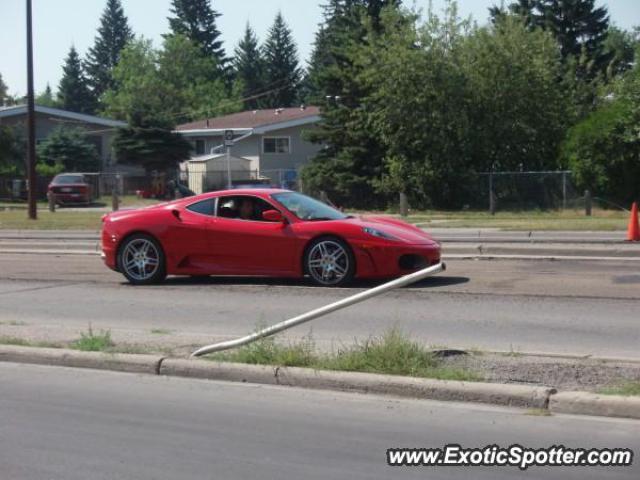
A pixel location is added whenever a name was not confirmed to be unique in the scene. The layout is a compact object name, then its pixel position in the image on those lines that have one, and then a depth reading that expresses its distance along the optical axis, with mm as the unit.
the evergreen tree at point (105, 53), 125812
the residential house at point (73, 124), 61125
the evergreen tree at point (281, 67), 103812
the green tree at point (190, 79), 98062
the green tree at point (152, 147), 56312
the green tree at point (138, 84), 94688
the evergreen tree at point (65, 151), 58594
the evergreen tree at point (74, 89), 123375
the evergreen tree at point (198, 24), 110688
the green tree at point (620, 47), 67594
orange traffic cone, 19252
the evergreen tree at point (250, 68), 105750
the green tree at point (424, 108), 38250
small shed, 49656
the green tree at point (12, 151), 56219
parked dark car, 47500
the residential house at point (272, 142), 55938
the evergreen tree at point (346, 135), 42031
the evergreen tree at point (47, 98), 140888
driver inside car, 13477
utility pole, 34469
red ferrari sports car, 12711
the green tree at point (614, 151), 34250
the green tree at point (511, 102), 38781
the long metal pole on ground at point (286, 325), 8010
